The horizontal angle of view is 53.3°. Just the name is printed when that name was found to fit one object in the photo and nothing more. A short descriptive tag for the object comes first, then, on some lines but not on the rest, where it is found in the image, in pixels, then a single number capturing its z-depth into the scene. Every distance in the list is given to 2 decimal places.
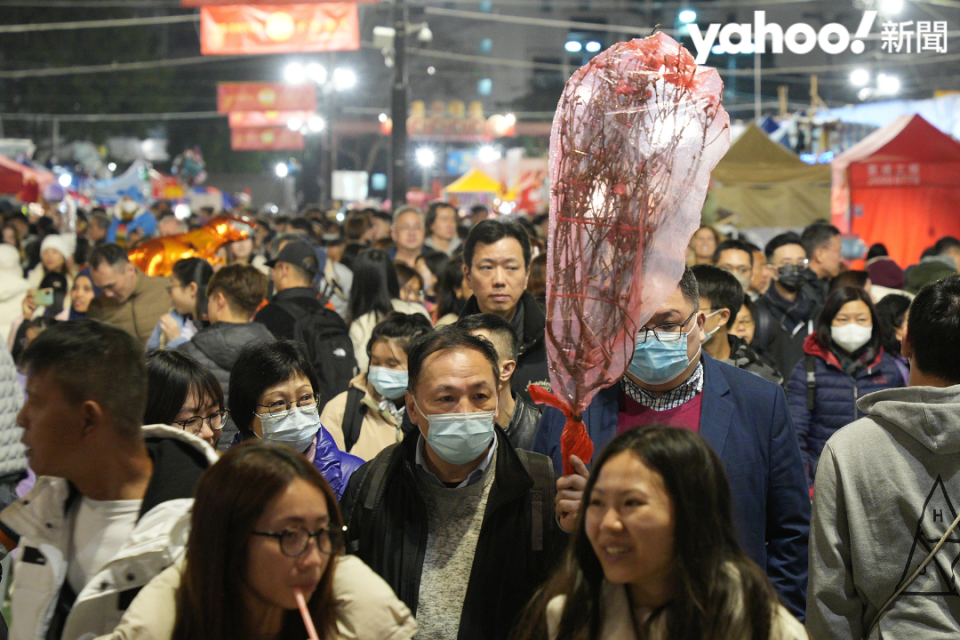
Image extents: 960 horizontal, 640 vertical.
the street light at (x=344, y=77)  32.81
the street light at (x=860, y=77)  31.22
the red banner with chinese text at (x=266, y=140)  45.91
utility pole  16.44
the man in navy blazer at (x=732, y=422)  3.22
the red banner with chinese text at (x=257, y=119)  44.16
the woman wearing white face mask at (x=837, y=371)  5.61
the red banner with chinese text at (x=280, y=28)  15.99
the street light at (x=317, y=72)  29.67
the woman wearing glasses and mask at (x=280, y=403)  3.72
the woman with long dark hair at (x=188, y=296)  7.12
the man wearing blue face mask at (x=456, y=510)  2.93
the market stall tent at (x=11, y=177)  23.08
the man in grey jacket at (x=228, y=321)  5.50
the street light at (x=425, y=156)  50.38
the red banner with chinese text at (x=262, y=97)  35.88
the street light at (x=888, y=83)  31.11
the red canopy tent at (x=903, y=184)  16.12
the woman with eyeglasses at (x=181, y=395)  3.57
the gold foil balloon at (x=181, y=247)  9.56
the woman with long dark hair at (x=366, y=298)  6.60
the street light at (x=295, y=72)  30.92
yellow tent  29.92
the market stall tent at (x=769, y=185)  15.93
